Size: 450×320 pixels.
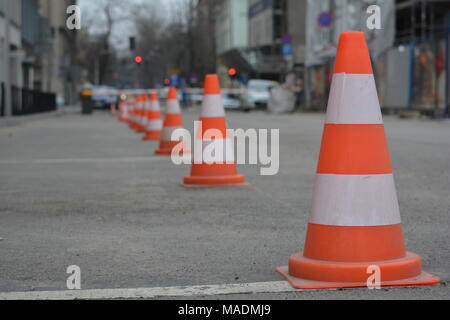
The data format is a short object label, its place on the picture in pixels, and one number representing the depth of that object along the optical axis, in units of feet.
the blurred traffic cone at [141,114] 70.80
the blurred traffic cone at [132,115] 81.27
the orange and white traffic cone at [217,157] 29.37
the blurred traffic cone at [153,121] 56.95
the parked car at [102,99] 195.14
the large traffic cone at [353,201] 14.21
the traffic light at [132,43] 164.31
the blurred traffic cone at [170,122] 42.73
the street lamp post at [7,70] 96.56
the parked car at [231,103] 186.80
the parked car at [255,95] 164.55
